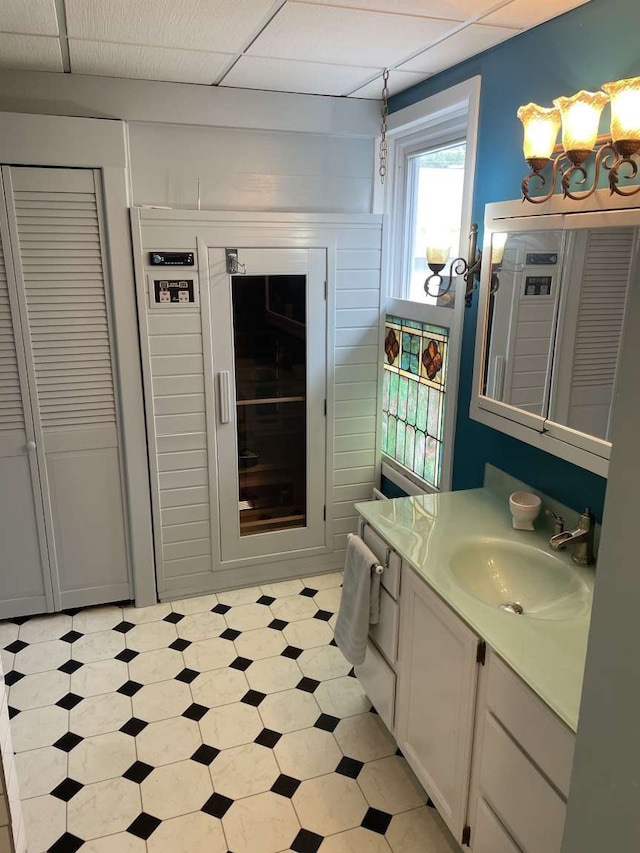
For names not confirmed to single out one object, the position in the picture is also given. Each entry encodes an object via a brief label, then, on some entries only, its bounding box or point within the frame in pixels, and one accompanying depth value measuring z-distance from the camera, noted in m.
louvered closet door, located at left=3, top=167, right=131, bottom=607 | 2.81
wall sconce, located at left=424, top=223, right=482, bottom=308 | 2.52
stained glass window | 3.02
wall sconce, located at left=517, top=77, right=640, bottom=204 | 1.57
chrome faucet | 2.01
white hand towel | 2.32
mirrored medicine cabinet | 1.84
